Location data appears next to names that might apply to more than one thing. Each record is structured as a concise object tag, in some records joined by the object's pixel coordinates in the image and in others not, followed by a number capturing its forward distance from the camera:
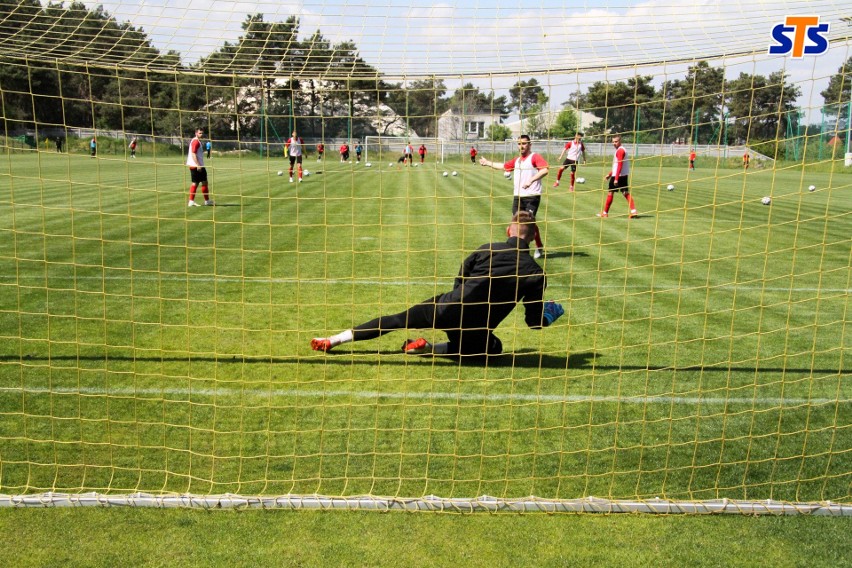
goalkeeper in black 5.92
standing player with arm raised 11.03
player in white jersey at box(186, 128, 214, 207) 15.67
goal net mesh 4.42
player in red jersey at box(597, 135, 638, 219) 15.17
